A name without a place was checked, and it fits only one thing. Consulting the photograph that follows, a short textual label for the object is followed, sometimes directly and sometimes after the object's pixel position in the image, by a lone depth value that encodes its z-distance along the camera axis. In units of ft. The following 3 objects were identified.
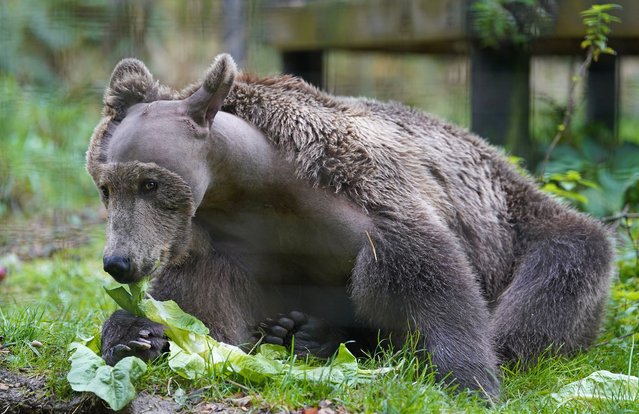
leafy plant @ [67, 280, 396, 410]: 24.06
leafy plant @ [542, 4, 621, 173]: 39.04
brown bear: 26.27
